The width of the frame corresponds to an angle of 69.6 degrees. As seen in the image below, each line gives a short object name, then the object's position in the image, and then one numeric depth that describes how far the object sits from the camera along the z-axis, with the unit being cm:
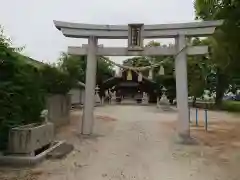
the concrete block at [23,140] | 401
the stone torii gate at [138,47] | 629
